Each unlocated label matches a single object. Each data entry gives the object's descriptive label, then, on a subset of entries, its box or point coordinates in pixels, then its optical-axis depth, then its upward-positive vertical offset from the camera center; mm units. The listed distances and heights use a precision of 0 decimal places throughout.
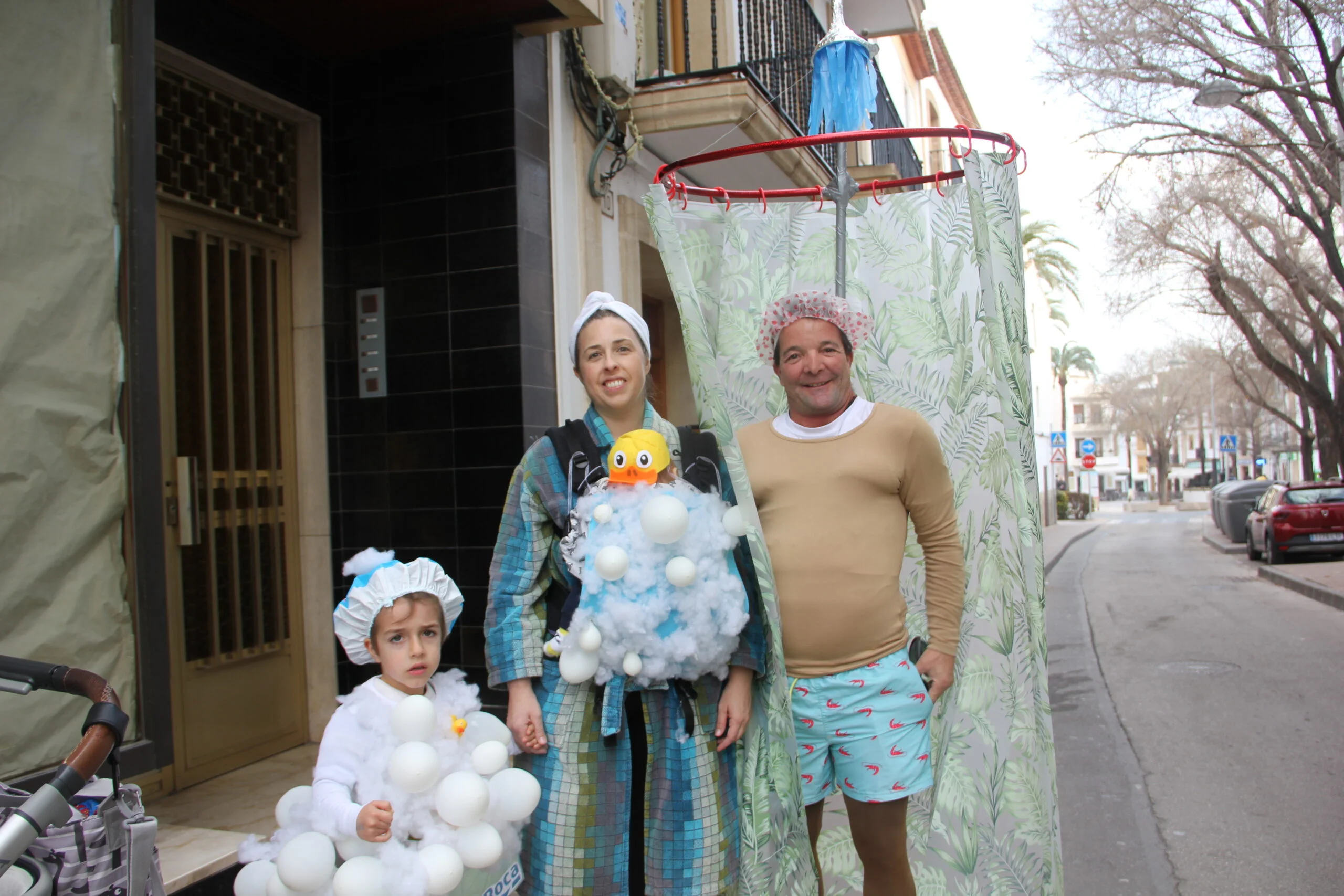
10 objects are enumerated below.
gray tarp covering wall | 2738 +261
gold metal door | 4367 -213
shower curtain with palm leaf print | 2652 +62
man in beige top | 2393 -347
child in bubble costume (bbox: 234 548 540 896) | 1884 -711
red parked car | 15508 -1618
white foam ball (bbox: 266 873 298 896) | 1900 -886
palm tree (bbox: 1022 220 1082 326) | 34156 +6363
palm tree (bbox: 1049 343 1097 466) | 45906 +3716
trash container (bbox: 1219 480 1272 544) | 21438 -1838
